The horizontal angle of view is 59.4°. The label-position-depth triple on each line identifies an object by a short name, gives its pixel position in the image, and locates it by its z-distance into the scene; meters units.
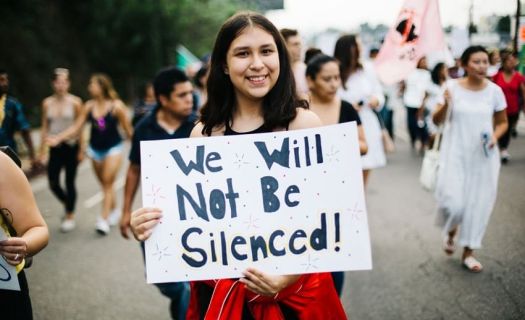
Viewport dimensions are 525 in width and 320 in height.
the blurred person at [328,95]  3.53
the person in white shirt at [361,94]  4.54
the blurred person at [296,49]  5.07
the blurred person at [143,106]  8.95
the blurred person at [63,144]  6.26
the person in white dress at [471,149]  3.98
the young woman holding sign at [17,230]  1.78
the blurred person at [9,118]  4.81
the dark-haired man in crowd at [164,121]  3.37
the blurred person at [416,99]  9.86
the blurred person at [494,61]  8.20
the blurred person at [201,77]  6.72
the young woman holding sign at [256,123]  1.80
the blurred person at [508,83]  8.17
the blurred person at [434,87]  8.15
